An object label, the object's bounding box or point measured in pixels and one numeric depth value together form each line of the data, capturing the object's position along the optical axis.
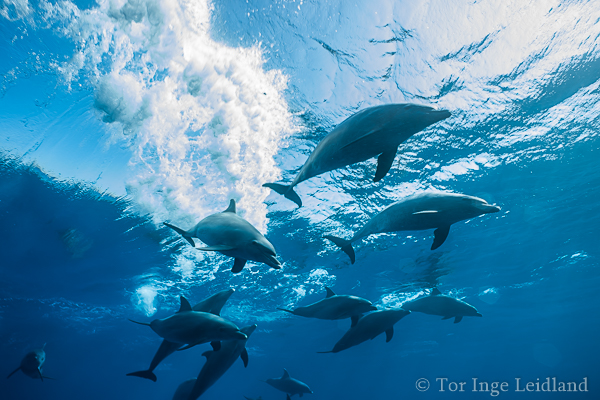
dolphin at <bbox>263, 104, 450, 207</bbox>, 2.70
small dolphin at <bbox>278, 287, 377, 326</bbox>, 5.07
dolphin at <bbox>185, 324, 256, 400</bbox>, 4.67
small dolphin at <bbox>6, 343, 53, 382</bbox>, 8.96
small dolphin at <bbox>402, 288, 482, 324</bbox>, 6.72
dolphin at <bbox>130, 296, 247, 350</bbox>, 3.72
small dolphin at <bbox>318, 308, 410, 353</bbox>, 5.34
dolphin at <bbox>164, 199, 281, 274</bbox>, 2.89
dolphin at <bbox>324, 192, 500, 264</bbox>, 3.23
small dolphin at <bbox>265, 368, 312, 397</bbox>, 9.27
